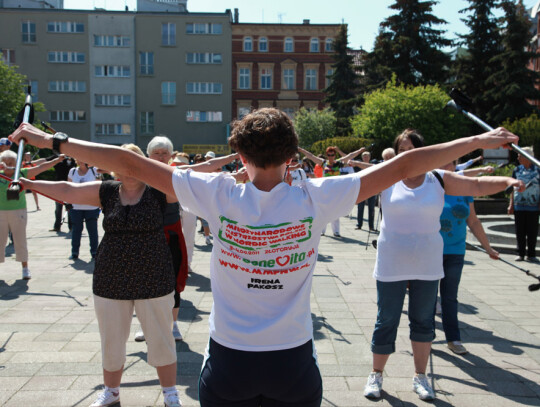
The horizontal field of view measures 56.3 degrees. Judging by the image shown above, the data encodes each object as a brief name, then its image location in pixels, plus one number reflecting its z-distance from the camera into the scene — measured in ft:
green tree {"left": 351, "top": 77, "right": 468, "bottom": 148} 107.24
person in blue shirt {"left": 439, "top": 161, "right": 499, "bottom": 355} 15.67
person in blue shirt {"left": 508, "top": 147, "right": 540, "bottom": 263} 32.22
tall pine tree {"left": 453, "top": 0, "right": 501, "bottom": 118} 123.24
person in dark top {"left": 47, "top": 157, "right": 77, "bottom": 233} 43.19
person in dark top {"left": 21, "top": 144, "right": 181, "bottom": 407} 11.50
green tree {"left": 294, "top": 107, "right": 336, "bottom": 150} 140.26
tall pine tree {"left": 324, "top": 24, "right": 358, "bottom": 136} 140.26
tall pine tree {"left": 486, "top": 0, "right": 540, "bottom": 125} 115.03
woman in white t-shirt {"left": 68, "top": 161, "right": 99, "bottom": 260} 30.37
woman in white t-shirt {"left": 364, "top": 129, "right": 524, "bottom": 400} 12.48
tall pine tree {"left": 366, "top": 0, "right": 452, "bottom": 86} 126.93
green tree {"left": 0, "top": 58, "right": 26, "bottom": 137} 122.11
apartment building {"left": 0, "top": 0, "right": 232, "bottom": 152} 152.76
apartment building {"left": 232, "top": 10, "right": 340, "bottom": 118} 161.89
